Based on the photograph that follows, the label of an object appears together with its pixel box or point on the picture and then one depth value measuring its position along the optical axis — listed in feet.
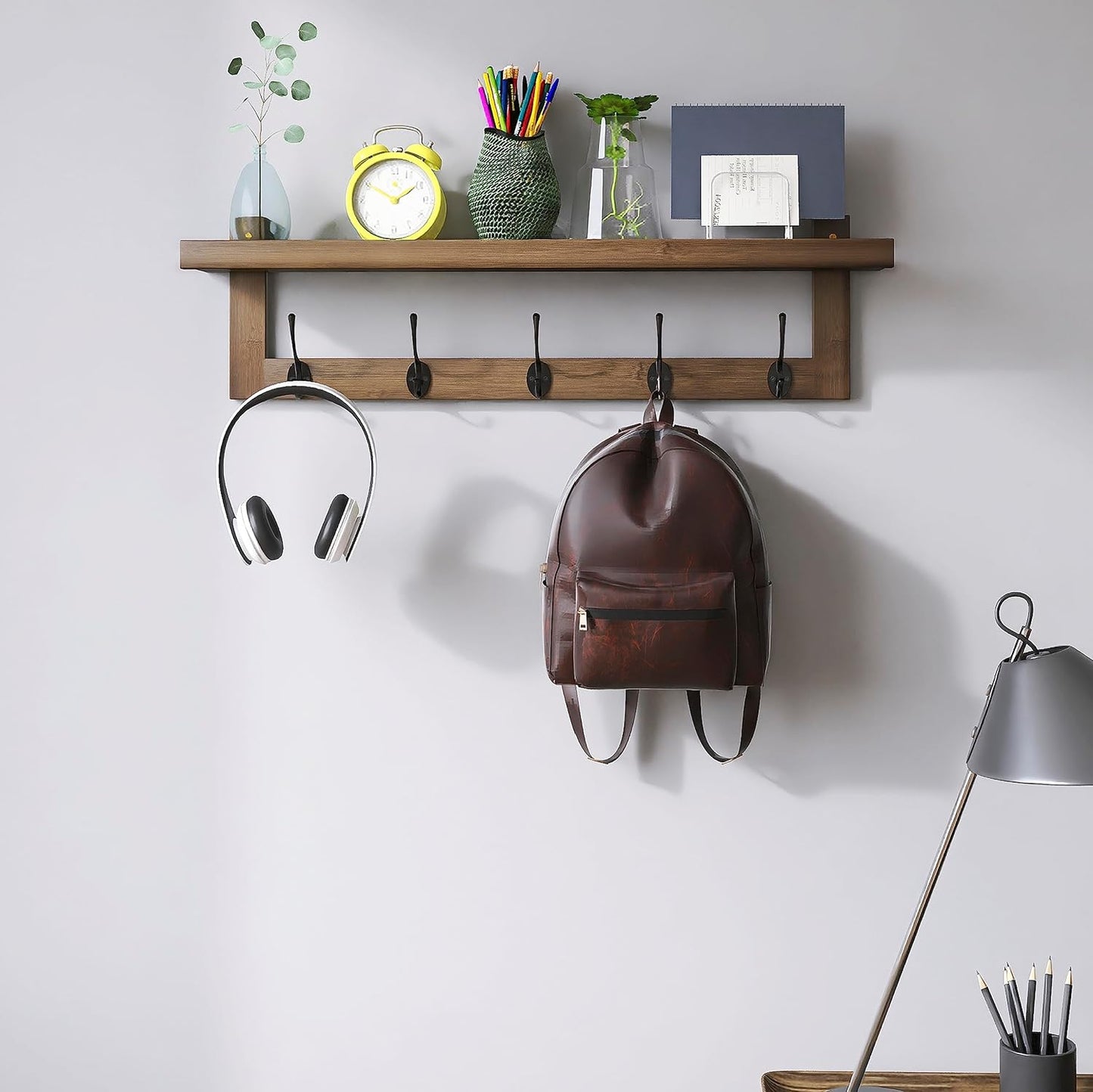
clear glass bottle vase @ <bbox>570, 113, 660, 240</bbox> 3.93
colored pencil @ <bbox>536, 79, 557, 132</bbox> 3.89
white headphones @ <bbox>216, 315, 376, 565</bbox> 3.71
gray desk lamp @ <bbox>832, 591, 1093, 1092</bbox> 2.75
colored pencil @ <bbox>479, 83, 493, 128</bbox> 3.92
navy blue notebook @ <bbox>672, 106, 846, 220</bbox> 3.86
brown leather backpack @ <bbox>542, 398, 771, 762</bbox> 3.57
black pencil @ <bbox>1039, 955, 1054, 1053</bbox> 3.04
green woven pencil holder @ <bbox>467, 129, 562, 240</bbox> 3.84
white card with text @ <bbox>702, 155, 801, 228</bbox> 3.85
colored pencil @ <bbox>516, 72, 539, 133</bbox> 3.85
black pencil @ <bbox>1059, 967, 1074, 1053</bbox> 3.08
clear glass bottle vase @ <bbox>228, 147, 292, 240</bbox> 3.90
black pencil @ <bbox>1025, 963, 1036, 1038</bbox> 3.09
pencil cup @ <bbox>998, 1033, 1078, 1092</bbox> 3.03
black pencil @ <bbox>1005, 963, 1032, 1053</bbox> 3.12
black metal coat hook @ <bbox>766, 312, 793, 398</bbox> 4.05
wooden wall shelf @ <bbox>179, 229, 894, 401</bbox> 4.08
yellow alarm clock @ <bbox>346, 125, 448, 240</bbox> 3.92
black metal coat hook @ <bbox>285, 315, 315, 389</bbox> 4.09
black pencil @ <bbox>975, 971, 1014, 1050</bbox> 3.08
